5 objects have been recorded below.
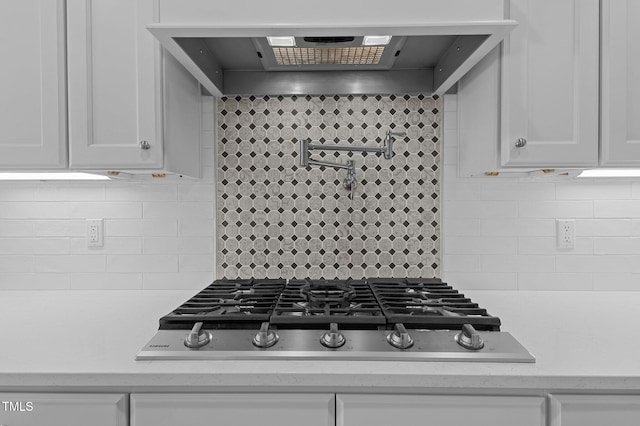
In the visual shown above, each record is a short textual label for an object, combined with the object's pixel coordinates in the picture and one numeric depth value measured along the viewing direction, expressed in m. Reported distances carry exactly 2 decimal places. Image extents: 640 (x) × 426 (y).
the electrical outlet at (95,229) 1.83
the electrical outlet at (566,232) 1.80
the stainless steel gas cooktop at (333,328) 1.06
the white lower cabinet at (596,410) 1.00
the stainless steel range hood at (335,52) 1.27
